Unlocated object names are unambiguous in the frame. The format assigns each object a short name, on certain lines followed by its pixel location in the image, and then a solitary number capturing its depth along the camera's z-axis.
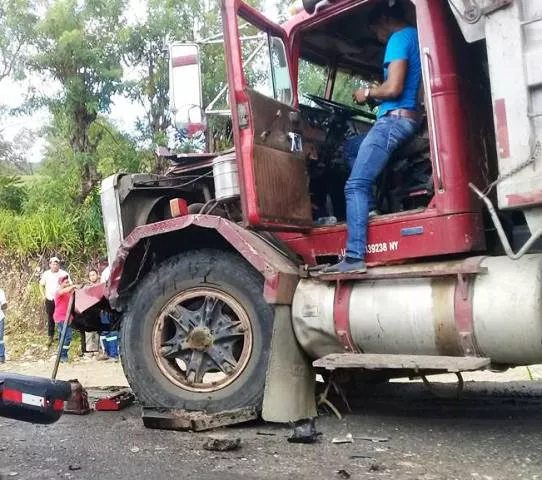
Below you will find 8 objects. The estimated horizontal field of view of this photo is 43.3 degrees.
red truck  3.36
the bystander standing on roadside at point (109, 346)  9.26
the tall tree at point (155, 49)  12.76
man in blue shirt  3.96
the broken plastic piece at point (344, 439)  3.81
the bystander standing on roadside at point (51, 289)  10.53
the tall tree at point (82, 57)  12.88
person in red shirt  9.55
